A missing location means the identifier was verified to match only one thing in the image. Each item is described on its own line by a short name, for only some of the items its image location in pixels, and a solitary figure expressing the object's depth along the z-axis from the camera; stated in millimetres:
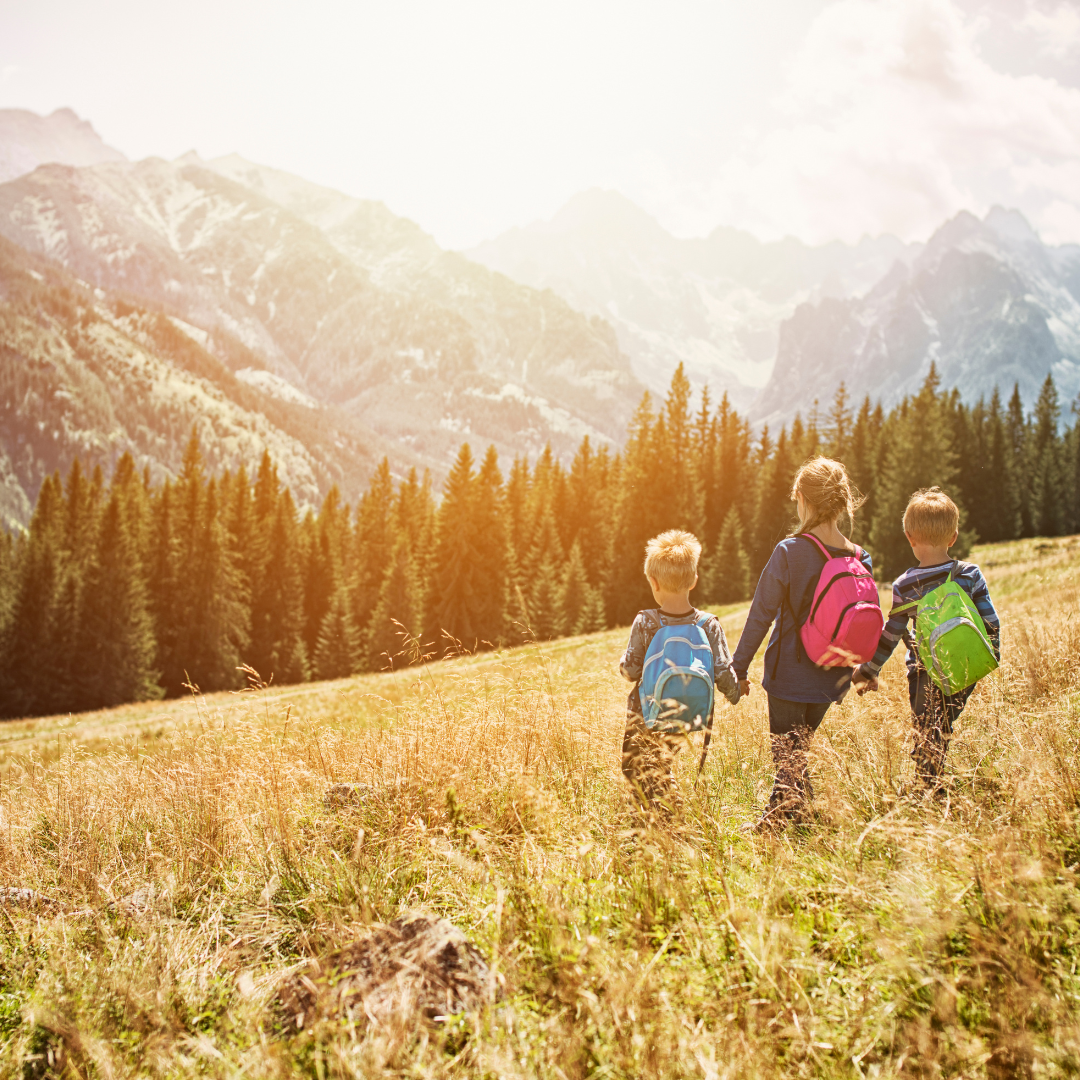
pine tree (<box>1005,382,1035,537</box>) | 63906
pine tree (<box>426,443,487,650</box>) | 44500
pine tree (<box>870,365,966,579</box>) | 38562
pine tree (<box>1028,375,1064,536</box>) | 64000
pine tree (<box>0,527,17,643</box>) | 50841
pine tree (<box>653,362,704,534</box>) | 49031
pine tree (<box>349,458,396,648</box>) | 52344
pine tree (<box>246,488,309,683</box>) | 54844
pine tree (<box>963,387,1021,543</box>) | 60375
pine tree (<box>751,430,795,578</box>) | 56719
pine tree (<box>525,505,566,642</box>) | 40625
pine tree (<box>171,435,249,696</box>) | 50344
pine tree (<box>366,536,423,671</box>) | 44062
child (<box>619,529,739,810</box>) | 3928
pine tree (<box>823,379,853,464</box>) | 58541
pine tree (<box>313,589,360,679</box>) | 47400
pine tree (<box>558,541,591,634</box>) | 41906
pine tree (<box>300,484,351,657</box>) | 57469
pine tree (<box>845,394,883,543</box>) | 51375
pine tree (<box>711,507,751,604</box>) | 48562
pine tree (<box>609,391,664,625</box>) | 45438
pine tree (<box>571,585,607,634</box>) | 40938
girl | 4152
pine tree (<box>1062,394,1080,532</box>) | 64250
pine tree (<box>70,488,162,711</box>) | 45844
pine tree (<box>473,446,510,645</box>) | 44688
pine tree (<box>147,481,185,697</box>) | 50562
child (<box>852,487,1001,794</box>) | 4359
